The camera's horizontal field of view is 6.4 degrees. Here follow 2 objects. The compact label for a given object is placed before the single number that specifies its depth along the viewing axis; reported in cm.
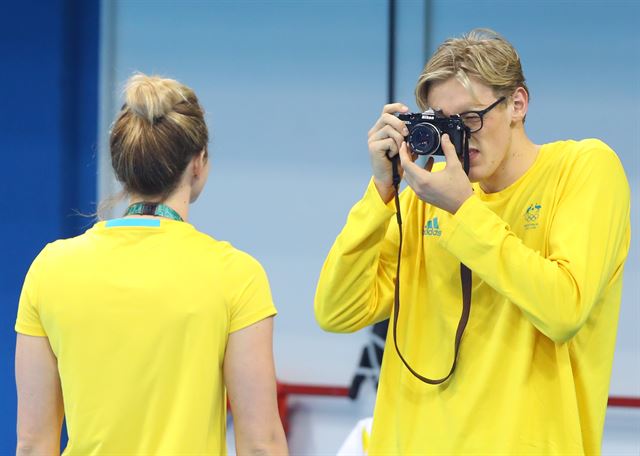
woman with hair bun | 937
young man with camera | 952
